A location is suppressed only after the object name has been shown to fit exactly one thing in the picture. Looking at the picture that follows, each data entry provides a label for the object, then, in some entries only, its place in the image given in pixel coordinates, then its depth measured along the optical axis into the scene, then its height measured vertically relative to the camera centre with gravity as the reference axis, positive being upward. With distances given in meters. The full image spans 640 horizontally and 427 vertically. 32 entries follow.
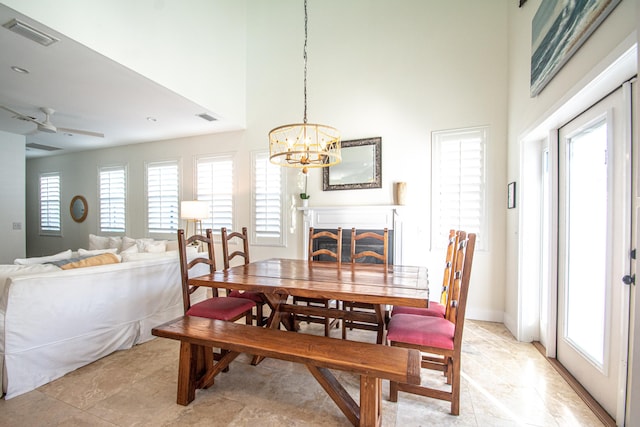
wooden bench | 1.40 -0.79
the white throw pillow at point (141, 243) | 3.88 -0.49
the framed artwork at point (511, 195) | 2.94 +0.18
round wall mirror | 6.15 +0.04
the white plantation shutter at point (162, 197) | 5.33 +0.27
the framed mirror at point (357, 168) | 3.86 +0.63
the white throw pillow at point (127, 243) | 4.28 -0.52
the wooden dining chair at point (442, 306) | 2.17 -0.81
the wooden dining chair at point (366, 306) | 2.21 -0.98
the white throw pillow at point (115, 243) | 4.50 -0.55
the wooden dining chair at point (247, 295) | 2.59 -0.82
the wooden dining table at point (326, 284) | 1.76 -0.54
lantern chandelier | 2.18 +0.51
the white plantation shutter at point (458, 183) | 3.38 +0.36
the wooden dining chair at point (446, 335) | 1.66 -0.79
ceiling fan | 3.53 +1.16
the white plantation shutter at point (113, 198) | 5.79 +0.26
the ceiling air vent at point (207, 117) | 4.08 +1.44
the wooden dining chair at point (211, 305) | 2.20 -0.81
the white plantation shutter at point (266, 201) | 4.51 +0.16
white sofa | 1.92 -0.88
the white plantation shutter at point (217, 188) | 4.90 +0.41
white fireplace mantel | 3.67 -0.11
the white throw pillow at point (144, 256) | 2.84 -0.50
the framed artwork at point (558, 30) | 1.52 +1.20
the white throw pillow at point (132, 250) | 2.99 -0.46
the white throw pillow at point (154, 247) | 3.80 -0.52
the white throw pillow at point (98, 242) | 4.72 -0.57
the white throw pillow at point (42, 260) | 2.57 -0.51
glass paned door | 1.66 -0.23
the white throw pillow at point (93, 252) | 2.89 -0.46
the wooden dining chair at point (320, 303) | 2.57 -1.03
